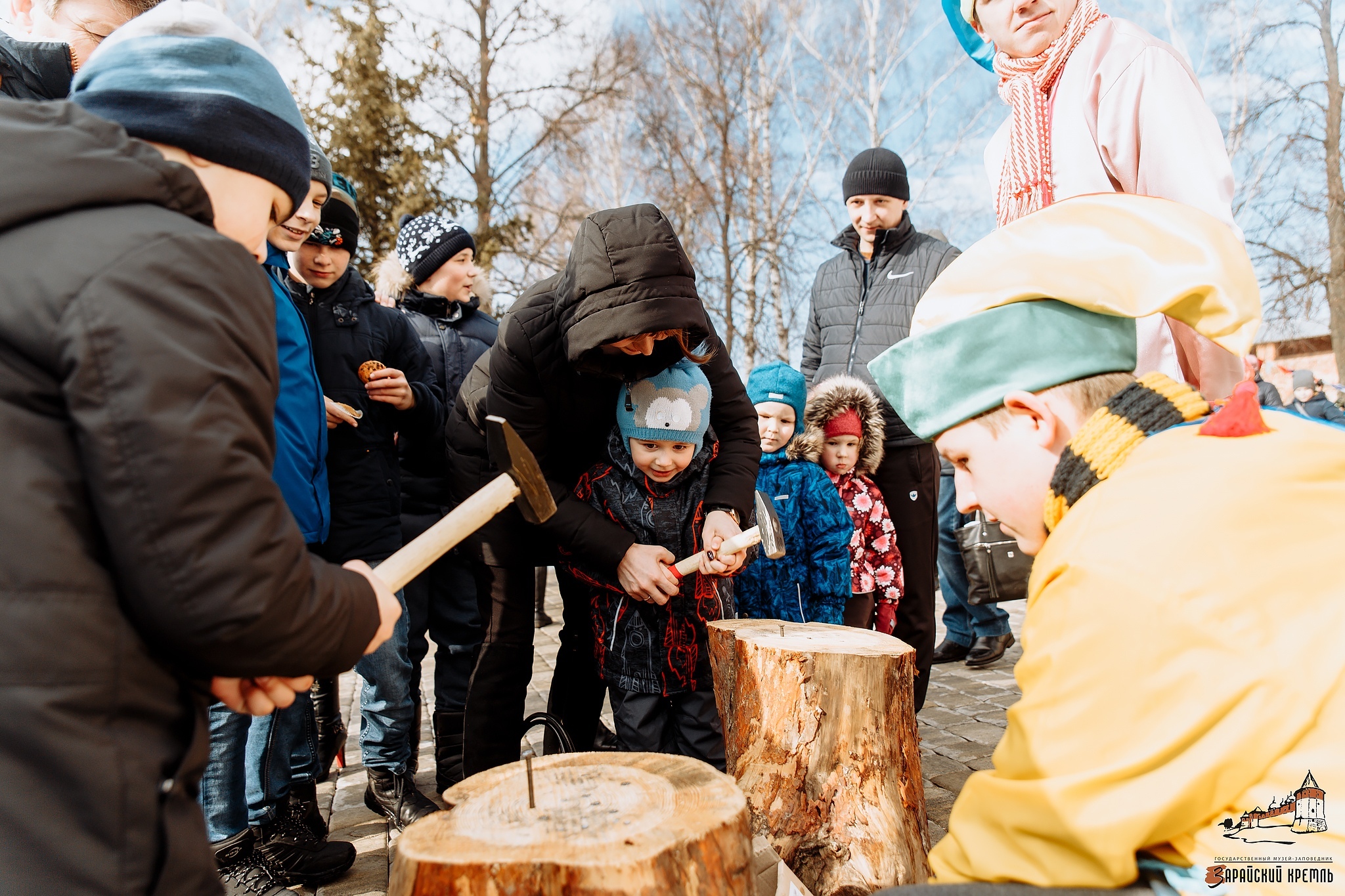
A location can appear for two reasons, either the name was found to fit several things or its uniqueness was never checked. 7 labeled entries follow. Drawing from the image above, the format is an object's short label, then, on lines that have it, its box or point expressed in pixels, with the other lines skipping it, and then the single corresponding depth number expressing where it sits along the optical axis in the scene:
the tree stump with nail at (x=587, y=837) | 1.39
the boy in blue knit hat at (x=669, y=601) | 3.02
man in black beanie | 4.02
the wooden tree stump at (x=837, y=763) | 2.27
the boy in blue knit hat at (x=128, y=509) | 1.02
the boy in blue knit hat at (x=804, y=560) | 3.71
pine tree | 12.80
